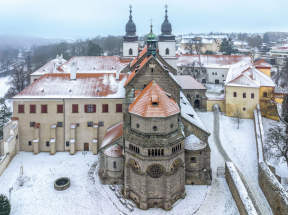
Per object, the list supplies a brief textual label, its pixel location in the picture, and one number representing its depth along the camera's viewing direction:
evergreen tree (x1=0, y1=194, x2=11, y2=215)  22.66
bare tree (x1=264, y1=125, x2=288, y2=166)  31.05
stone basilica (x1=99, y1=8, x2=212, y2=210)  24.48
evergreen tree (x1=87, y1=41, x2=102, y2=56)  81.00
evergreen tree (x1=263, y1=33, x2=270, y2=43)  181.88
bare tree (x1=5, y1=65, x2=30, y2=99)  58.56
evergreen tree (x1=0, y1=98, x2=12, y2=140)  38.12
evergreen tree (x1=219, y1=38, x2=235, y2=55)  90.41
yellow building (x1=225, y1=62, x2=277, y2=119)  44.16
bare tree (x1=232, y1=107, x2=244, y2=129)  44.57
